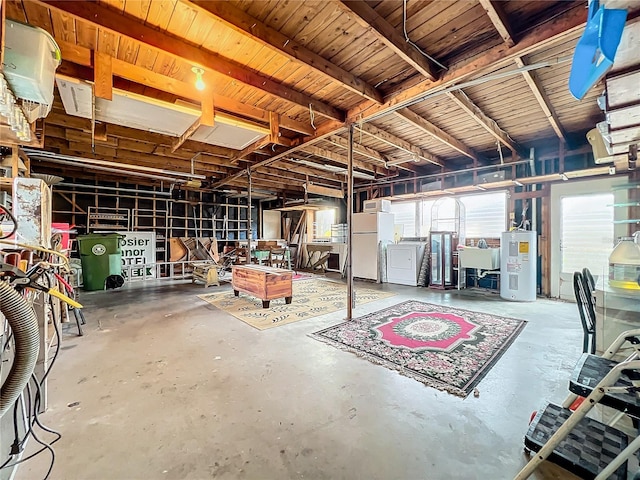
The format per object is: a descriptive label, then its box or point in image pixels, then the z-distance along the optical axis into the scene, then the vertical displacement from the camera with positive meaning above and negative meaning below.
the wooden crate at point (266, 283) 4.48 -0.74
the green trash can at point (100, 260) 6.05 -0.46
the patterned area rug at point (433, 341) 2.43 -1.16
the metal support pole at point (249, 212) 6.32 +0.69
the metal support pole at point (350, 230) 3.95 +0.15
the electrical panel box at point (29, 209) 2.32 +0.27
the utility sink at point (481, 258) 5.73 -0.39
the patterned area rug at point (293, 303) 3.98 -1.13
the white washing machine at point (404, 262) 6.77 -0.56
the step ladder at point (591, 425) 1.15 -1.04
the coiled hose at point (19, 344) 0.93 -0.37
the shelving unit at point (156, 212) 7.36 +0.86
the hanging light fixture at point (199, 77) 2.64 +1.60
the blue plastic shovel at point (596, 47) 0.96 +0.74
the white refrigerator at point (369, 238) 7.27 +0.05
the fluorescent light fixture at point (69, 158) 4.68 +1.45
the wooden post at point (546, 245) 5.51 -0.11
